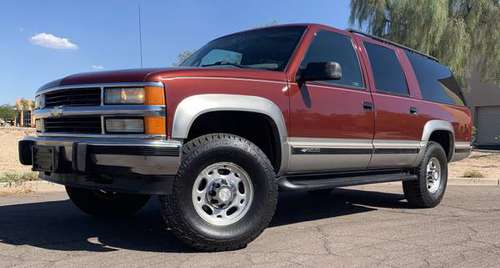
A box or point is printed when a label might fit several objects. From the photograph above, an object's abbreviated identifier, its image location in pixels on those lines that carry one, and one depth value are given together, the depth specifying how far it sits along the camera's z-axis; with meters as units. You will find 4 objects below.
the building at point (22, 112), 96.71
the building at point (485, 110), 34.88
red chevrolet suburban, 4.20
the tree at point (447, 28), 20.41
